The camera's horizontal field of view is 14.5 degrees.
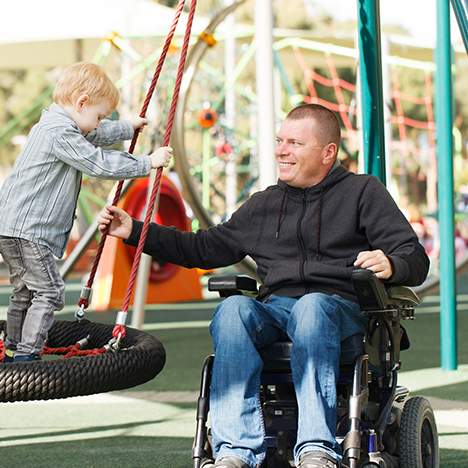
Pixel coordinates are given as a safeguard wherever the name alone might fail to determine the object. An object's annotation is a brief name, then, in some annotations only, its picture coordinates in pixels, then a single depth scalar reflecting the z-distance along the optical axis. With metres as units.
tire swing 4.79
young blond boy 5.52
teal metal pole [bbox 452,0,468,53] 7.76
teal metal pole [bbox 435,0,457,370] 10.16
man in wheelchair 5.12
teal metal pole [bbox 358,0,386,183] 7.08
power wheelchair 5.19
